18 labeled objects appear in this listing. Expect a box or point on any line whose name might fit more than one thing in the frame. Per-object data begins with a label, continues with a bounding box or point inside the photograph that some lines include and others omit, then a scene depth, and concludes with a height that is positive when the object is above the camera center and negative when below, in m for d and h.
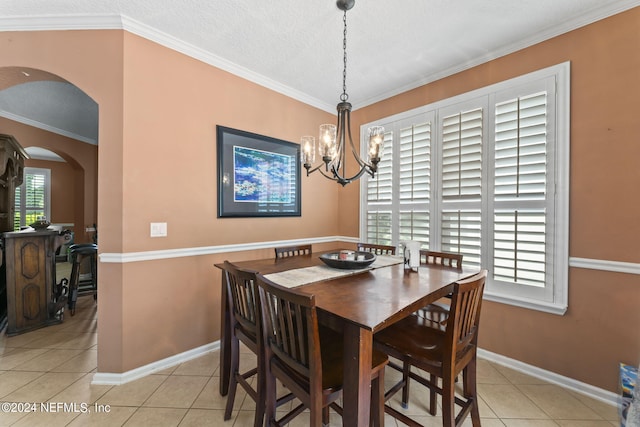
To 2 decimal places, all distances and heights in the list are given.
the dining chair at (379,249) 2.56 -0.37
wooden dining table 0.99 -0.42
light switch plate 2.11 -0.15
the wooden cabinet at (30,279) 2.56 -0.72
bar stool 3.08 -0.64
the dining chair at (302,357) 1.06 -0.70
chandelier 1.72 +0.48
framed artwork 2.54 +0.40
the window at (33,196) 5.91 +0.32
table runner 1.52 -0.41
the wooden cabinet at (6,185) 2.81 +0.29
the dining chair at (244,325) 1.36 -0.67
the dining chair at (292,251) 2.34 -0.37
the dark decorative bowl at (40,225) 2.91 -0.17
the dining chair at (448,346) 1.22 -0.72
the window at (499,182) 2.00 +0.29
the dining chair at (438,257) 2.00 -0.36
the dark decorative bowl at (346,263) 1.79 -0.35
